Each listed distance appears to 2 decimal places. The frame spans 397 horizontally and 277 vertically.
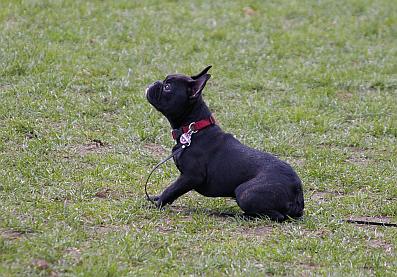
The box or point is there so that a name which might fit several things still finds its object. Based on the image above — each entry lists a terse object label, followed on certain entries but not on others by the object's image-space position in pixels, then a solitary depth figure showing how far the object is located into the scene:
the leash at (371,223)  14.74
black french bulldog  14.27
